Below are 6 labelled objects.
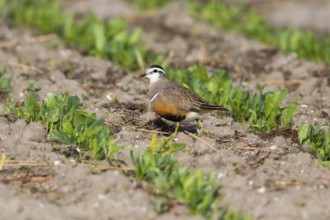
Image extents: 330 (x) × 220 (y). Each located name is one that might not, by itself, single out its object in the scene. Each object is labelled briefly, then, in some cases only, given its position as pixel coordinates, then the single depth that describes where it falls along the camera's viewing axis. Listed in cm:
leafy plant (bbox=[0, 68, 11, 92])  1830
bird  1521
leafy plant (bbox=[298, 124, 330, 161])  1466
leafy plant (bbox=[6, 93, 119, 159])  1396
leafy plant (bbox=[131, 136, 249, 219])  1184
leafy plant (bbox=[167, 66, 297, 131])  1656
